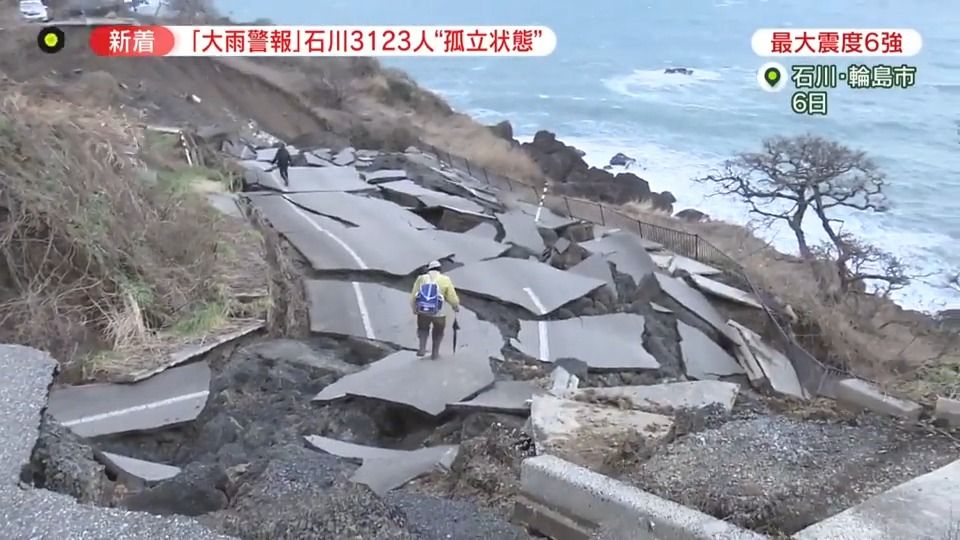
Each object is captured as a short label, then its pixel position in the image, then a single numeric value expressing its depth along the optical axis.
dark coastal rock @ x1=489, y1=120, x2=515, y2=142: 32.78
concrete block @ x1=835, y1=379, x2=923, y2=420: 4.15
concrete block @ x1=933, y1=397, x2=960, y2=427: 3.87
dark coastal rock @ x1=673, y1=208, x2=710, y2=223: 26.19
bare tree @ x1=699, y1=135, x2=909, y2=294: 21.12
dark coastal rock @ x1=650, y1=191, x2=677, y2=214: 27.03
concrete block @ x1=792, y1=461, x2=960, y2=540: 2.75
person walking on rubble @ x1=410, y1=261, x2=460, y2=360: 7.75
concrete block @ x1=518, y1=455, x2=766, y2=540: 2.76
